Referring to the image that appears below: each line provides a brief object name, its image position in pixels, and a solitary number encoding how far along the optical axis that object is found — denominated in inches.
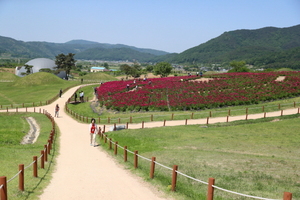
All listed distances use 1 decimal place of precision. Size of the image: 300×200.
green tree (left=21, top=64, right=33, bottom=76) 6289.4
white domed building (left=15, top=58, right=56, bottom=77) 6756.9
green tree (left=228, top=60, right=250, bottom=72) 5920.3
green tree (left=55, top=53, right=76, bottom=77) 6008.9
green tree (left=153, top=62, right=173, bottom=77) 5246.1
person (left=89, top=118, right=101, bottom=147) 1004.6
